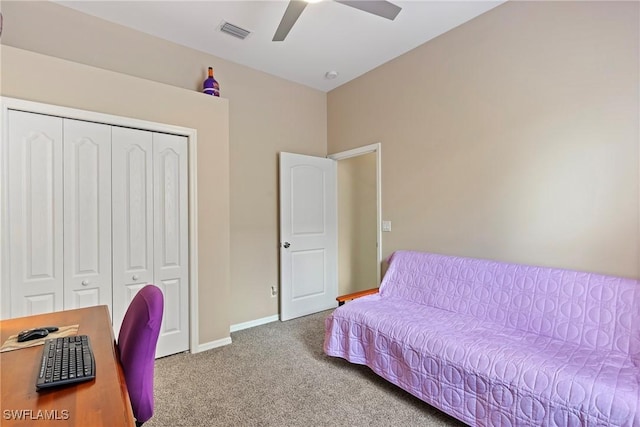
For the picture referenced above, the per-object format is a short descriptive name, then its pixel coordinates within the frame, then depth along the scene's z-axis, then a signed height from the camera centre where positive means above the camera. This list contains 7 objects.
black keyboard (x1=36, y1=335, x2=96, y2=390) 0.90 -0.48
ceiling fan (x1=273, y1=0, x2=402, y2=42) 1.95 +1.37
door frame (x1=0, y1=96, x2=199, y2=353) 1.94 +0.39
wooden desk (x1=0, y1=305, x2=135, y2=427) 0.75 -0.50
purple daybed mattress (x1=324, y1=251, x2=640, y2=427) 1.37 -0.75
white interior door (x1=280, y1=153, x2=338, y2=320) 3.52 -0.24
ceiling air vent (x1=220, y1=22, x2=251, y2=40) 2.63 +1.66
